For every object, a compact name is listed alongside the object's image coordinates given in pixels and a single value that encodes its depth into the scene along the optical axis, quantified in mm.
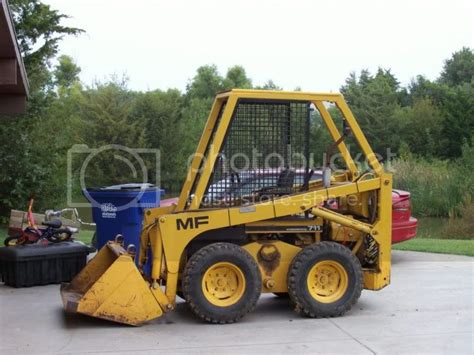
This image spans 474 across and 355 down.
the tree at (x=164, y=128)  40750
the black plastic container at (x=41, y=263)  8758
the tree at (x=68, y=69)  73375
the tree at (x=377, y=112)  46219
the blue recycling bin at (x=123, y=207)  9547
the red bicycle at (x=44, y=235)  9297
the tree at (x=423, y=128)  44844
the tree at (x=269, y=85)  63069
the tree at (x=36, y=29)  16875
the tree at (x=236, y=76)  70438
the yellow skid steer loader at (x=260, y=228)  6754
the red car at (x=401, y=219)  10523
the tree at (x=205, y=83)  68812
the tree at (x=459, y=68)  64812
